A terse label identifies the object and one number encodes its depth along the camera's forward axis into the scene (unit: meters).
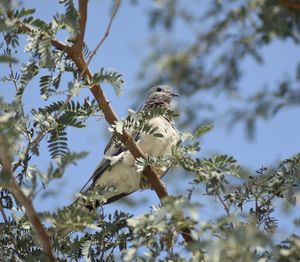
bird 9.32
